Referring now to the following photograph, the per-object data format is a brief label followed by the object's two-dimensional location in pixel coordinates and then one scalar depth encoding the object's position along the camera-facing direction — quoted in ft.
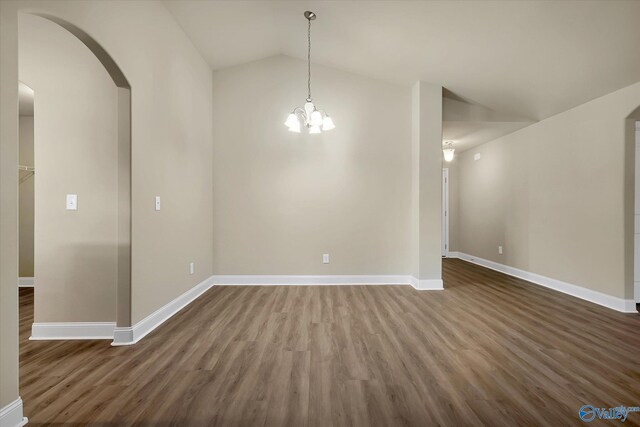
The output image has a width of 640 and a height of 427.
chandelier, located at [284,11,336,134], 10.21
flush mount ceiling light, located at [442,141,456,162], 19.22
